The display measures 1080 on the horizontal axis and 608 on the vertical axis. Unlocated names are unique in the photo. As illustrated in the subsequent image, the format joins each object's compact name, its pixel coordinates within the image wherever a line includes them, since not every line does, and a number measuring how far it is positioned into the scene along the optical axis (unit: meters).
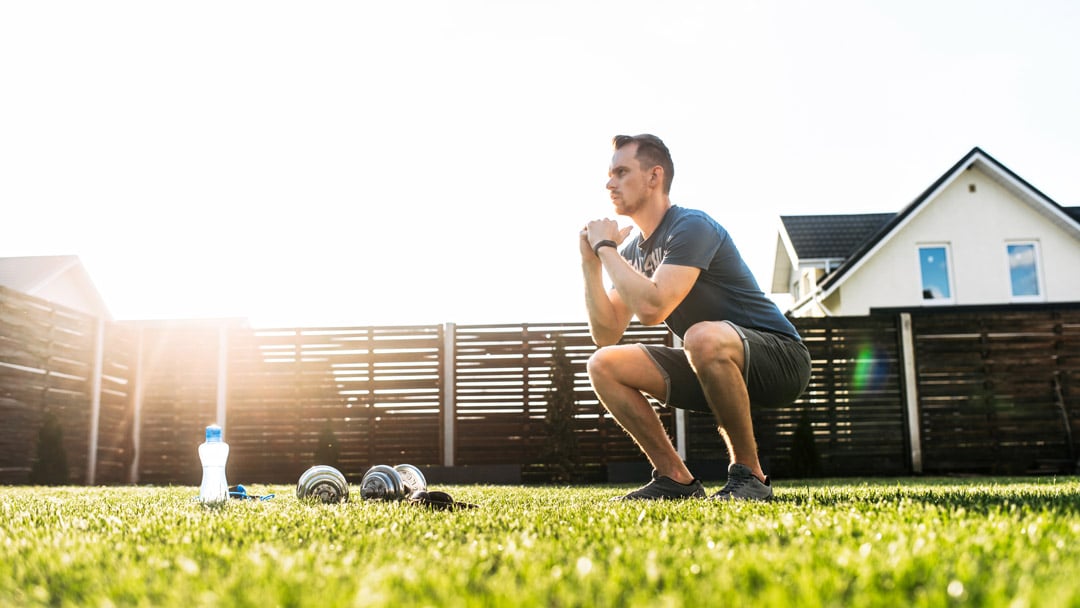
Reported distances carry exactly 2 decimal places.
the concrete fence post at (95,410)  9.90
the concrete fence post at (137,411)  10.45
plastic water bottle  4.14
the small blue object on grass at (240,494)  4.36
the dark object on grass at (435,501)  3.09
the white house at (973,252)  16.69
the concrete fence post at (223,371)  10.59
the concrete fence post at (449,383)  10.23
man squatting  3.43
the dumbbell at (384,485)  3.84
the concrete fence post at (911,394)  10.08
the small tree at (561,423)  9.77
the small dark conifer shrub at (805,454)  9.75
